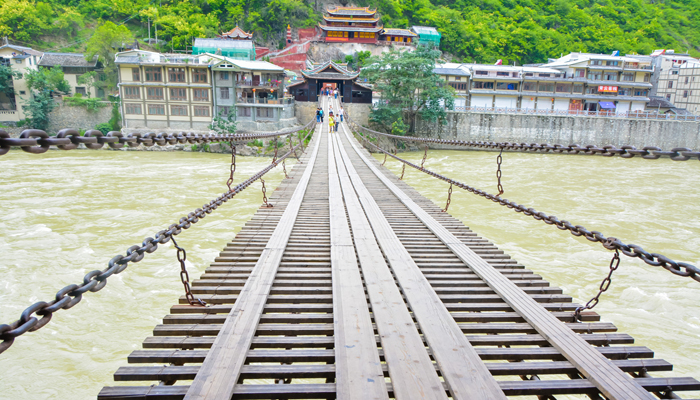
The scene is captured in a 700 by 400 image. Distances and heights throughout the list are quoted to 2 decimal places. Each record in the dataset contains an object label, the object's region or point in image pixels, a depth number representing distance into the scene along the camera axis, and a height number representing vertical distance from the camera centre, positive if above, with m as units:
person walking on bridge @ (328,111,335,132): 20.03 +0.08
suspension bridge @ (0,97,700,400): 2.02 -1.24
